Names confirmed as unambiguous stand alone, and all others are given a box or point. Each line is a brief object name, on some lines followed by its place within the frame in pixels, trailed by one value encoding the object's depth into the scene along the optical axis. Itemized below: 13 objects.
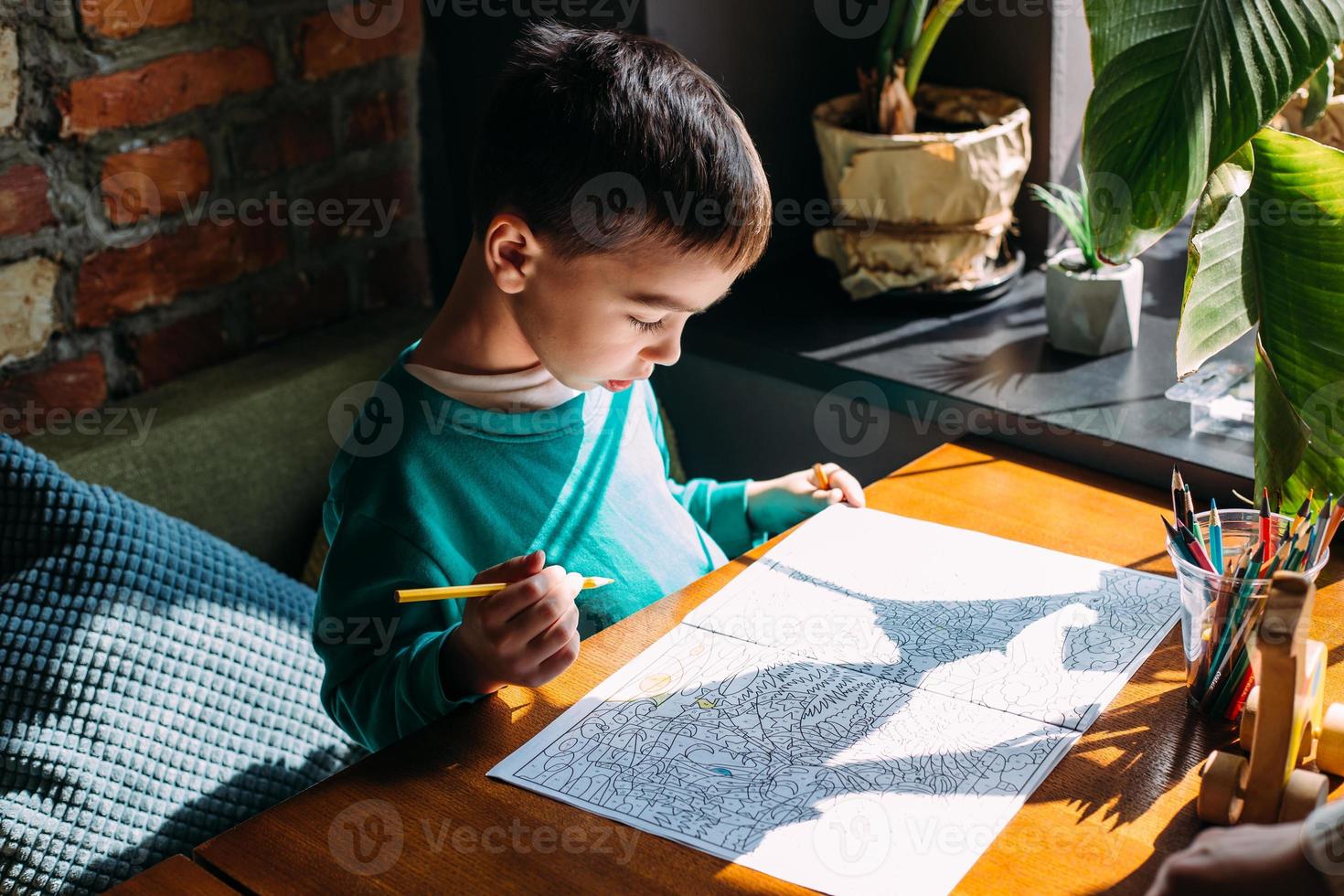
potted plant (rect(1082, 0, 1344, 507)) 0.78
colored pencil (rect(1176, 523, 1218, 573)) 0.78
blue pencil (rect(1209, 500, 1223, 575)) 0.80
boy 0.86
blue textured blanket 1.00
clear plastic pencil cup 0.76
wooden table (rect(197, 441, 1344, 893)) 0.68
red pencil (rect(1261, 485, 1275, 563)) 0.78
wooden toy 0.65
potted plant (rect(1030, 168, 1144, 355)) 1.31
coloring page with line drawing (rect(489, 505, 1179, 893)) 0.71
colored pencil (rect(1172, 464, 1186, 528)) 0.82
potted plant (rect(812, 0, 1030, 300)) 1.42
